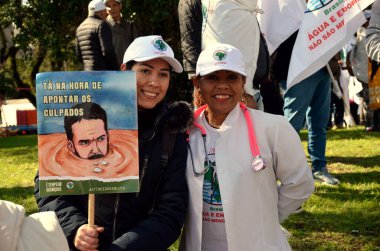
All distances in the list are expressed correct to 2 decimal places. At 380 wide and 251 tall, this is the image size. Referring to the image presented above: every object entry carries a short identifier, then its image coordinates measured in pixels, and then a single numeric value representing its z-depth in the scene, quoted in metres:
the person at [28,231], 1.86
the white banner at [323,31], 4.76
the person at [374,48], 3.93
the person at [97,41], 7.13
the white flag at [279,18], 4.94
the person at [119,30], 8.12
